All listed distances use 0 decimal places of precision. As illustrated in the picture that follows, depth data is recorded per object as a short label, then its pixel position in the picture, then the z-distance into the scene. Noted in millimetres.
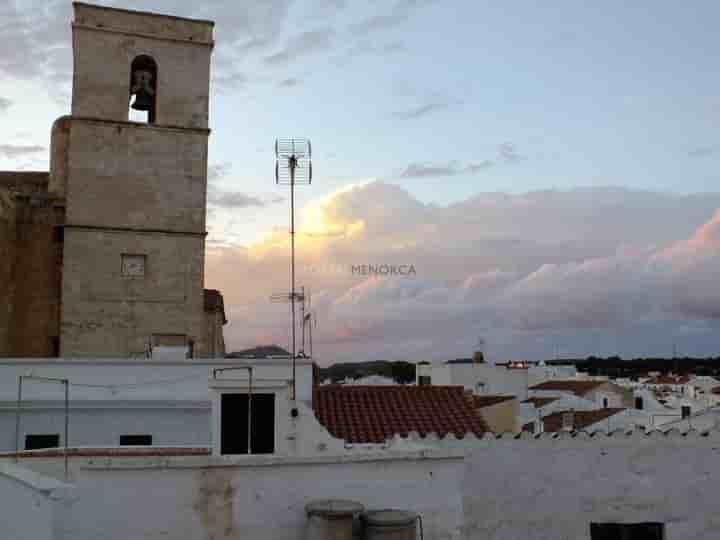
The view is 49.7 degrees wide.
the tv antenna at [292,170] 14008
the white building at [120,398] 14234
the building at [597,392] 45281
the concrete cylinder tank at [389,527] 8992
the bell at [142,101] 19344
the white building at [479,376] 41094
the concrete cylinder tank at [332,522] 9102
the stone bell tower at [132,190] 18219
